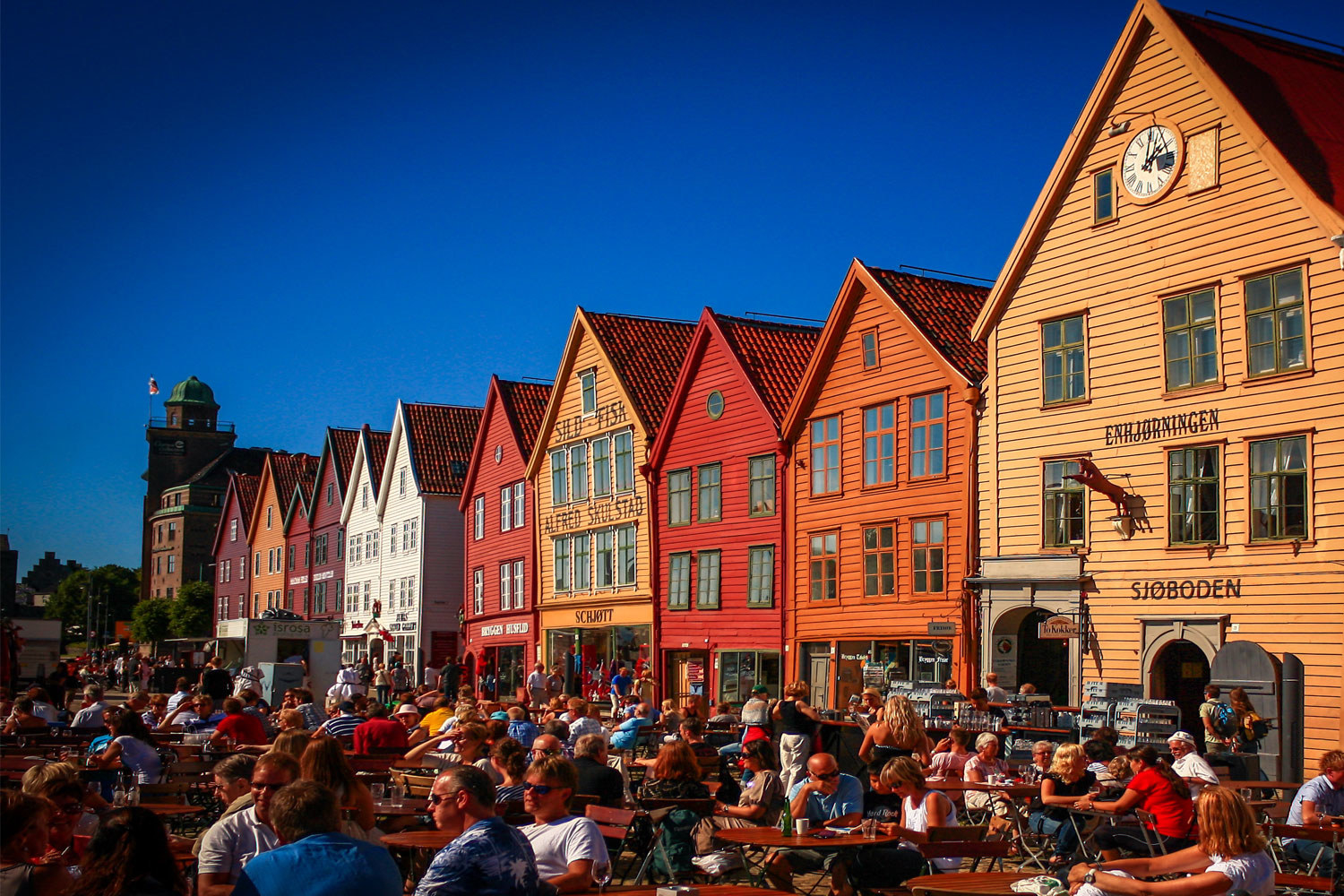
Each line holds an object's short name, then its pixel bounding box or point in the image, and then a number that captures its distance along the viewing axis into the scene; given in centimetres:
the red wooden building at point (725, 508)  3541
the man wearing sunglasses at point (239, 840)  786
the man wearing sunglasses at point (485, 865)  663
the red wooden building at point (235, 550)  8044
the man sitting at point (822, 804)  1088
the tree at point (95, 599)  13262
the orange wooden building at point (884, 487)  2942
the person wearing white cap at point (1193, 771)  1464
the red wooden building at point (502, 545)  4850
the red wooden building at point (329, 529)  6488
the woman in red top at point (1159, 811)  1160
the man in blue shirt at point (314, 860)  580
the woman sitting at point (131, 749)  1381
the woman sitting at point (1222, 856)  820
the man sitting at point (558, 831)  812
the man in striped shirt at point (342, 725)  1800
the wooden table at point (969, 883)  832
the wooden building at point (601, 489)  4125
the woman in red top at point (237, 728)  1727
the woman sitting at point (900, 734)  1443
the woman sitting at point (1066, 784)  1292
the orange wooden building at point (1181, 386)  2228
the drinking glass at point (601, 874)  820
